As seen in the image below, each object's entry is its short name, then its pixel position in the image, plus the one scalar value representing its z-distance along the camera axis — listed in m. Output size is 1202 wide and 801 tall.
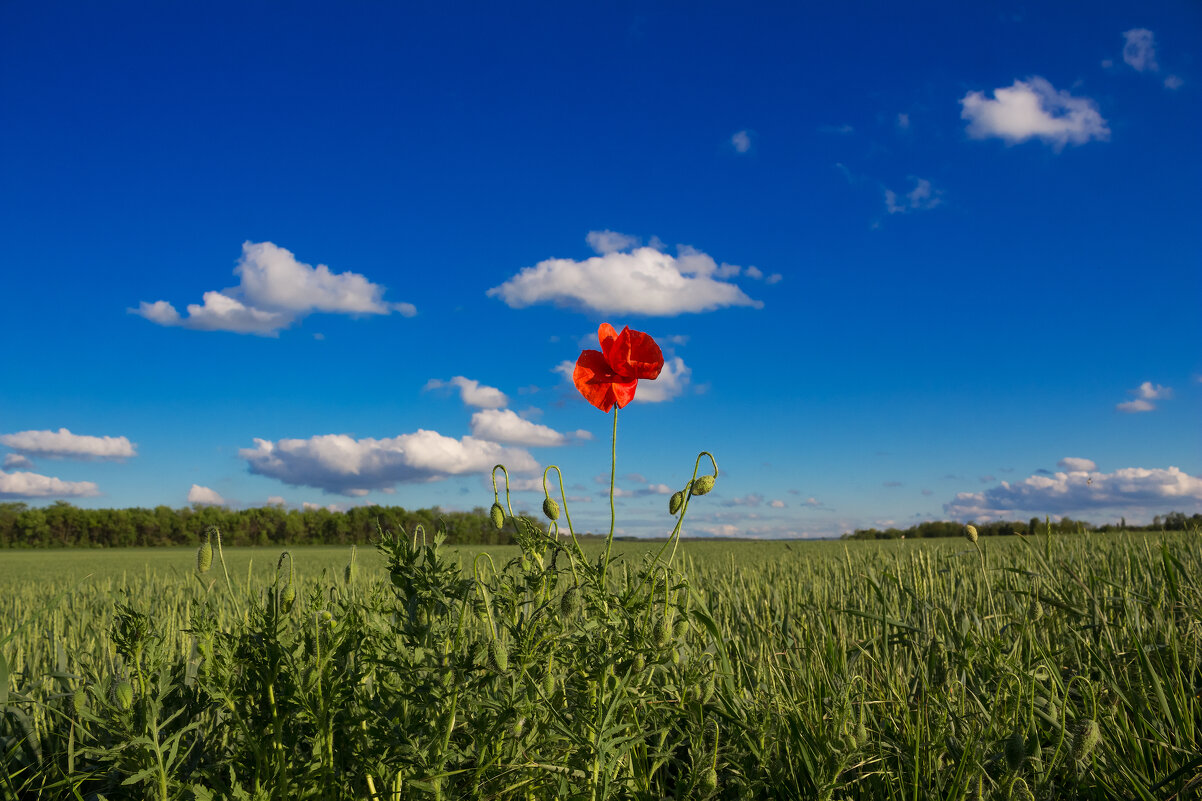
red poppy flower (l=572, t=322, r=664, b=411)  0.64
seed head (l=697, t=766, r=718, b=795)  0.59
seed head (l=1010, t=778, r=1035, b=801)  0.58
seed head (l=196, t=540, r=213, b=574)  0.64
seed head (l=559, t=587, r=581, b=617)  0.57
